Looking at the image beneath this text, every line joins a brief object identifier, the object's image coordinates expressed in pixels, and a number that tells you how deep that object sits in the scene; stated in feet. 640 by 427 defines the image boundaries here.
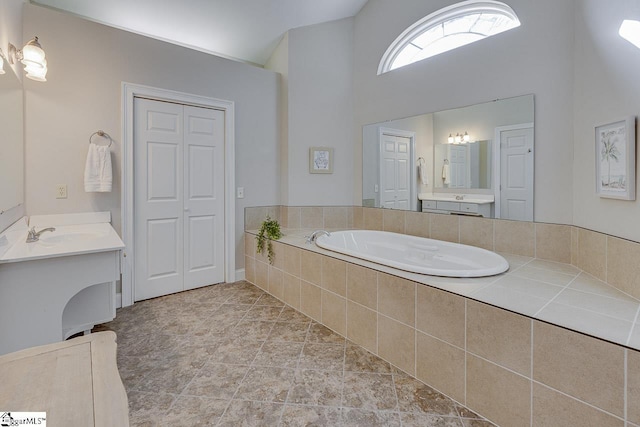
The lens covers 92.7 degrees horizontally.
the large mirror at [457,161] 7.96
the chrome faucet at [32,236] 6.17
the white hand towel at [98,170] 8.16
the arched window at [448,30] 8.69
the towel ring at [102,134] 8.47
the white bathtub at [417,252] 6.40
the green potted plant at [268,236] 10.08
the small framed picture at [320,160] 12.09
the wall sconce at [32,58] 6.51
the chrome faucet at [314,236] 9.54
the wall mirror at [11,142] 5.84
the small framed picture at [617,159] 5.12
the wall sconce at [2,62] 5.65
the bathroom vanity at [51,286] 5.01
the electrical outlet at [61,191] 8.02
